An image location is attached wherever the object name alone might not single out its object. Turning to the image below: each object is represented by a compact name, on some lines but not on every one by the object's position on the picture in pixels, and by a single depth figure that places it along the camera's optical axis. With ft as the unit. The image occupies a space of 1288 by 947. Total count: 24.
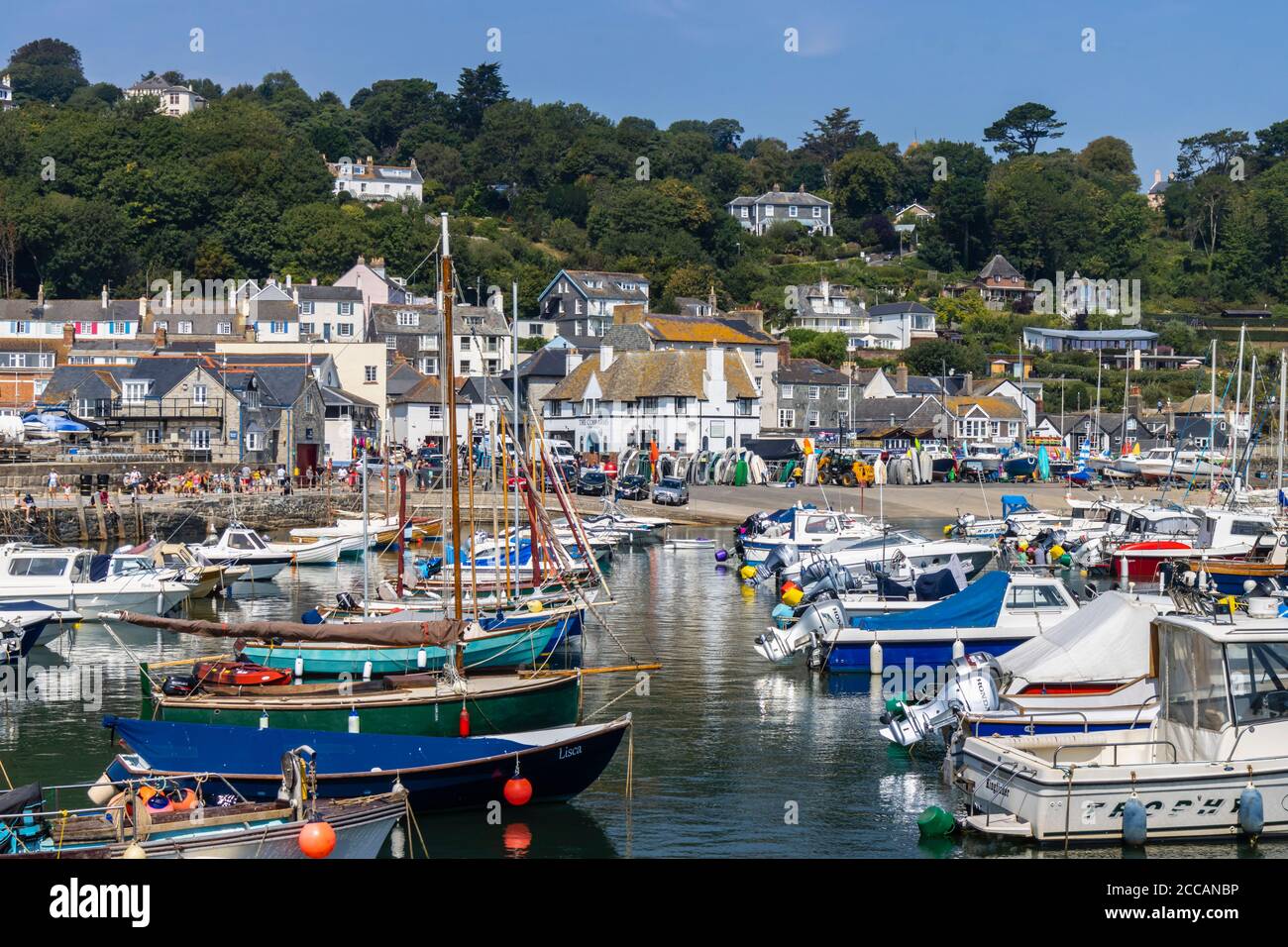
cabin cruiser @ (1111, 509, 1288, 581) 164.96
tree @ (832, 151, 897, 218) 640.58
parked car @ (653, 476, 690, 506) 258.37
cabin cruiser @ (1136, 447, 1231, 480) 291.38
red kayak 82.17
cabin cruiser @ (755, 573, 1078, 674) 106.11
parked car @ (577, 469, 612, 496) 264.31
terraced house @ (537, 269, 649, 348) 423.64
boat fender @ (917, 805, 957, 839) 69.31
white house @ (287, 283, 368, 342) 393.70
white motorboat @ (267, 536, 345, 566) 190.39
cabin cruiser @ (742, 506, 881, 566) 176.86
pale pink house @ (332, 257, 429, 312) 426.51
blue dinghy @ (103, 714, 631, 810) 68.80
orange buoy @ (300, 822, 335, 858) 57.53
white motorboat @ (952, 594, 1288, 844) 64.08
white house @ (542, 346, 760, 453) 313.12
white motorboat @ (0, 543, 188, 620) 138.51
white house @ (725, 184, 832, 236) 622.95
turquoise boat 93.71
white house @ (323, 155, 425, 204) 586.45
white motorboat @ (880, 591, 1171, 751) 75.82
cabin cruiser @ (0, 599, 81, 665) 116.06
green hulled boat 78.38
